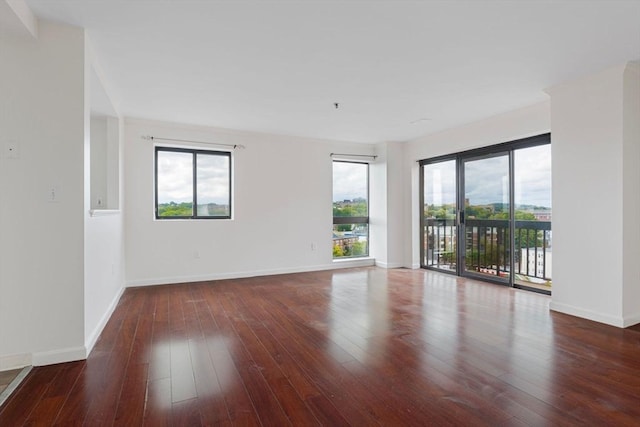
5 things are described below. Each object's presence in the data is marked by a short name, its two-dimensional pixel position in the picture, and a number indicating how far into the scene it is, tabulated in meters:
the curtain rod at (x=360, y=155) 6.10
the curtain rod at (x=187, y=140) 4.70
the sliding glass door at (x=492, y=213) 4.27
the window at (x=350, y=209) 6.30
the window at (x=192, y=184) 4.96
